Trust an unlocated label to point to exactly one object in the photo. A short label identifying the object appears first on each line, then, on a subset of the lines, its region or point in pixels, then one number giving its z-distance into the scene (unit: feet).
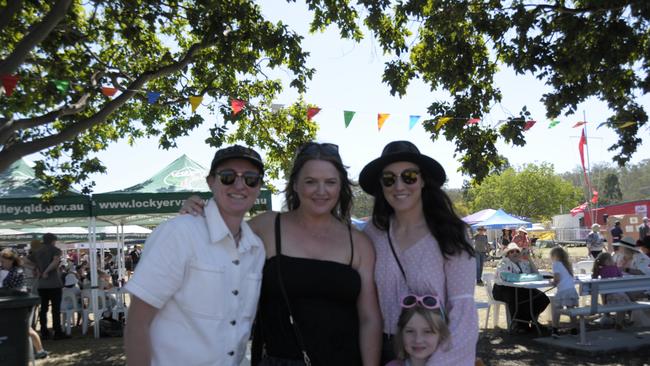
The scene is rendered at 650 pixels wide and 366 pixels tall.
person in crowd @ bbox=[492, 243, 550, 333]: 28.27
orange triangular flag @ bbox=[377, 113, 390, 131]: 31.76
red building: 125.18
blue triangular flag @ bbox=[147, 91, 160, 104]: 28.30
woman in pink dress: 7.62
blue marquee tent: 69.77
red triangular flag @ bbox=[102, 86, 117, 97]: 28.01
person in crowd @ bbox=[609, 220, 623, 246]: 58.44
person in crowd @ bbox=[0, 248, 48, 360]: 29.53
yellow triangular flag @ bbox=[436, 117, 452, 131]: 29.99
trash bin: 16.19
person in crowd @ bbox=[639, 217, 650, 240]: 56.39
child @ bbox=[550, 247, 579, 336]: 26.08
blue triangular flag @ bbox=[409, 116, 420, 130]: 31.60
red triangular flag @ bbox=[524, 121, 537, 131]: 30.91
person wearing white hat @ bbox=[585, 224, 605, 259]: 51.93
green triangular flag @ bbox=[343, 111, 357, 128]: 31.18
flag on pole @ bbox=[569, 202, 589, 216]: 135.45
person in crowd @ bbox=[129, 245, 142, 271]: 73.87
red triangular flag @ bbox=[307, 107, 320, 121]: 32.91
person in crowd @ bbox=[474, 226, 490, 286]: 50.90
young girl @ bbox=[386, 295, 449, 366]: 7.50
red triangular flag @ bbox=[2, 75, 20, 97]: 23.28
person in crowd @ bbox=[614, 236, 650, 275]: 29.72
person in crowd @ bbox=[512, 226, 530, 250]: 41.14
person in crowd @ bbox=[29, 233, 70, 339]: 32.30
